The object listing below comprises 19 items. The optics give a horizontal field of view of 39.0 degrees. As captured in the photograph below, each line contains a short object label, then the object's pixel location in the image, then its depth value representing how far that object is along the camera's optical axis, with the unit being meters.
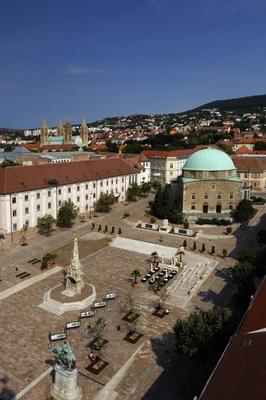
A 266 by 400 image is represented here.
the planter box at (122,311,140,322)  36.31
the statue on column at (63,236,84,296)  41.34
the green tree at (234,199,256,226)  67.44
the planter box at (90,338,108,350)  31.37
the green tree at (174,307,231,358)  26.70
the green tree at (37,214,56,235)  61.59
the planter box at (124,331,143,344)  32.94
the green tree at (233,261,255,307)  37.28
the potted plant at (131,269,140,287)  44.07
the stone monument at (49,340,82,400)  25.50
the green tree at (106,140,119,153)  155.61
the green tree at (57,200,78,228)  65.81
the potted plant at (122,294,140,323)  36.50
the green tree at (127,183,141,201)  88.25
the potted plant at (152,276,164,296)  42.56
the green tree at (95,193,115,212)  77.56
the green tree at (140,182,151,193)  93.07
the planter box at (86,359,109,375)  28.96
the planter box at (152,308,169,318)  37.24
